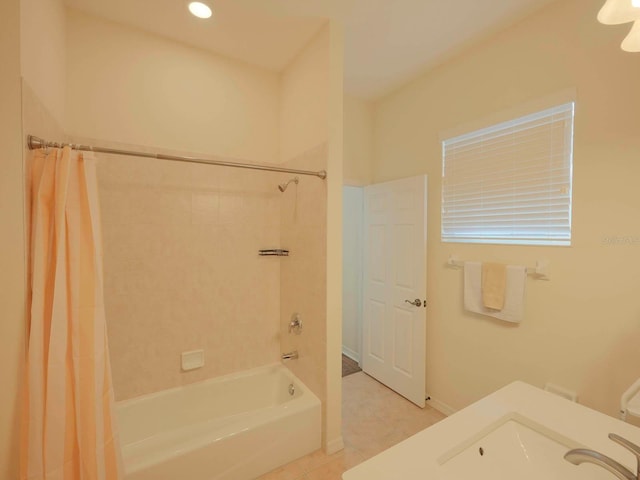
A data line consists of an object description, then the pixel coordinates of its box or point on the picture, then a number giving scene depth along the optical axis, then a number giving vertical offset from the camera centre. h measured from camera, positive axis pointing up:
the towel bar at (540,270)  1.70 -0.23
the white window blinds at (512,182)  1.67 +0.35
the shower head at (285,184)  2.17 +0.38
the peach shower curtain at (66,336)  1.06 -0.43
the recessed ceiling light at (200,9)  1.68 +1.34
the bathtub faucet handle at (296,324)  2.16 -0.72
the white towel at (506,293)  1.80 -0.41
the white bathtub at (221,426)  1.48 -1.25
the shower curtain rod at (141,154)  1.16 +0.39
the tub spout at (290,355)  2.23 -1.00
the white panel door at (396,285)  2.42 -0.50
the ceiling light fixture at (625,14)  0.84 +0.67
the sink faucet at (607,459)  0.63 -0.52
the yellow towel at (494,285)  1.87 -0.35
